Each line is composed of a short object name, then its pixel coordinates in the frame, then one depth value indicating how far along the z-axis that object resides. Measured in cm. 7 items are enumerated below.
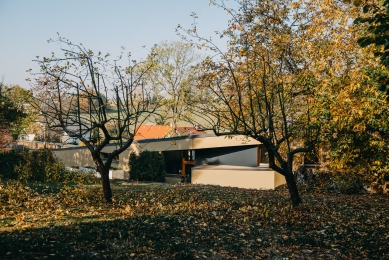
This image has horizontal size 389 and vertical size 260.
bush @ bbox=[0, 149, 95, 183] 1769
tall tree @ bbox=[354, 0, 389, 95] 461
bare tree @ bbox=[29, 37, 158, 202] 1048
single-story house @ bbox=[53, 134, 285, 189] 2278
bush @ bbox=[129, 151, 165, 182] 2583
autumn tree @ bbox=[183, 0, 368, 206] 993
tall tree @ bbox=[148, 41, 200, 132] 3772
